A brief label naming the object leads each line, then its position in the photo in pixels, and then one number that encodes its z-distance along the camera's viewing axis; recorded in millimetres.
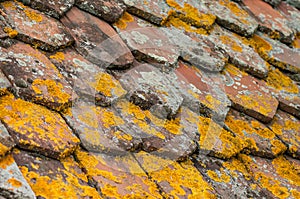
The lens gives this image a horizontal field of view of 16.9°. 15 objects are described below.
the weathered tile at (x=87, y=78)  4225
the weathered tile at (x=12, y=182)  3100
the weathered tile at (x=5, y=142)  3289
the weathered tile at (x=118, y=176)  3694
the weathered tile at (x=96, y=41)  4608
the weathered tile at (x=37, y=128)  3515
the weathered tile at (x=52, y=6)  4605
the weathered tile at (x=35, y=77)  3848
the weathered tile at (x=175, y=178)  4063
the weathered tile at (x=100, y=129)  3898
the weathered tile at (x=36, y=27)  4307
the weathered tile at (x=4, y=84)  3697
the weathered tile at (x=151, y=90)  4537
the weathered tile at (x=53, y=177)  3342
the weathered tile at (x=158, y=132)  4246
